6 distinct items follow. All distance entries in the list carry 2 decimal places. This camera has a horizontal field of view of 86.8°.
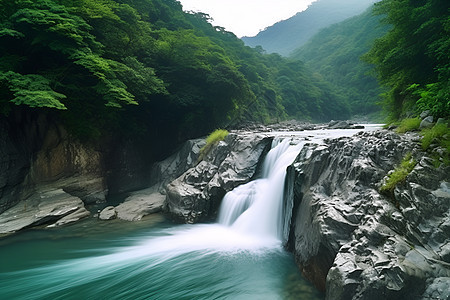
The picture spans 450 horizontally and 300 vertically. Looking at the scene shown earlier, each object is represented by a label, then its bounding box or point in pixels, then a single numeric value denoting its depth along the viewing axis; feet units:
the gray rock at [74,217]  30.65
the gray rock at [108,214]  32.50
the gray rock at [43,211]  28.86
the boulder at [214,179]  31.99
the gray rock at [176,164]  46.73
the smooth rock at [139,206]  33.53
